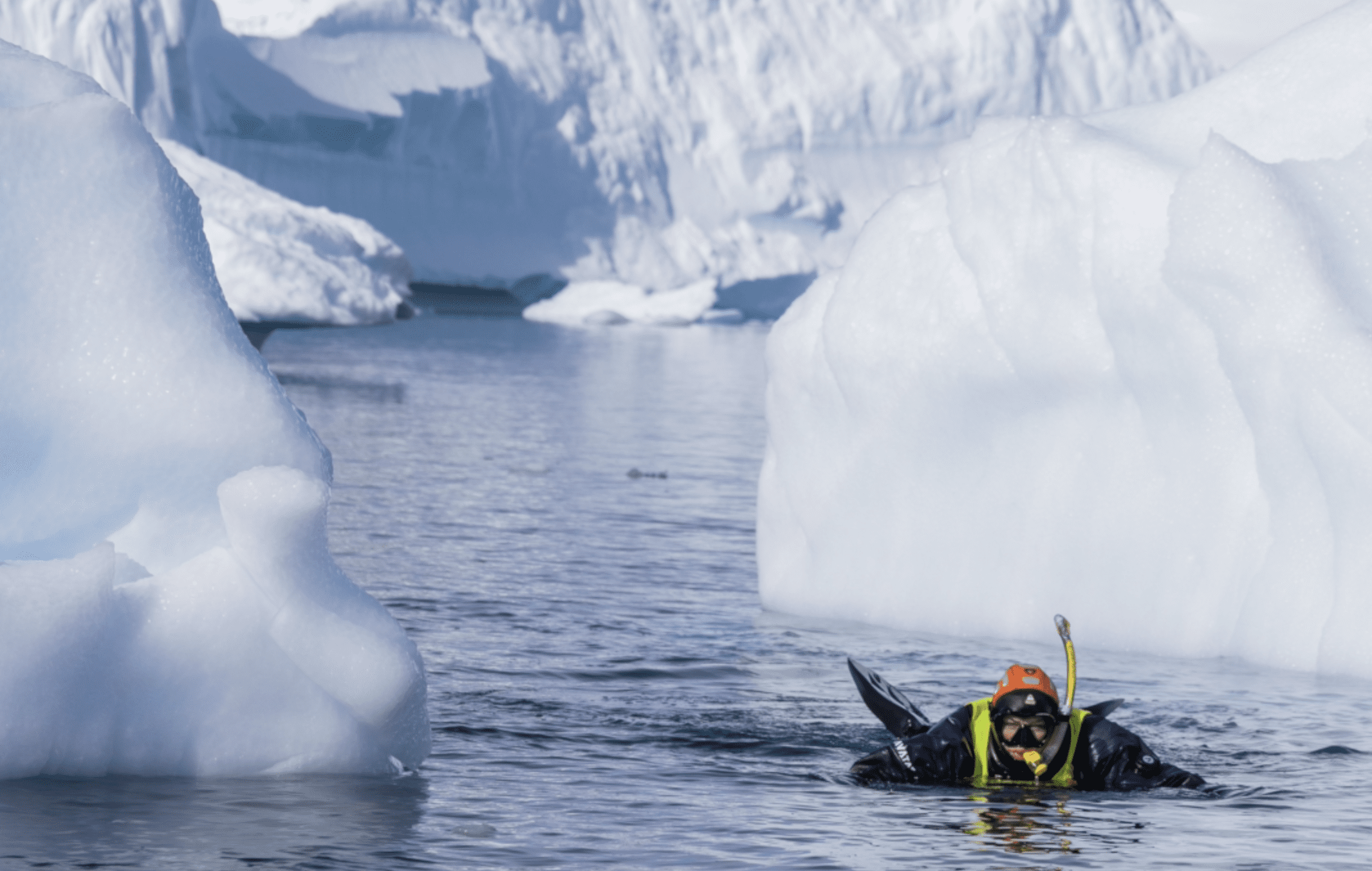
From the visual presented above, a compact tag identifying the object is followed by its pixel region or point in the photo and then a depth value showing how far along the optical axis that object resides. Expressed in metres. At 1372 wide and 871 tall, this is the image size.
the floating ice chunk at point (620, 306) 118.25
